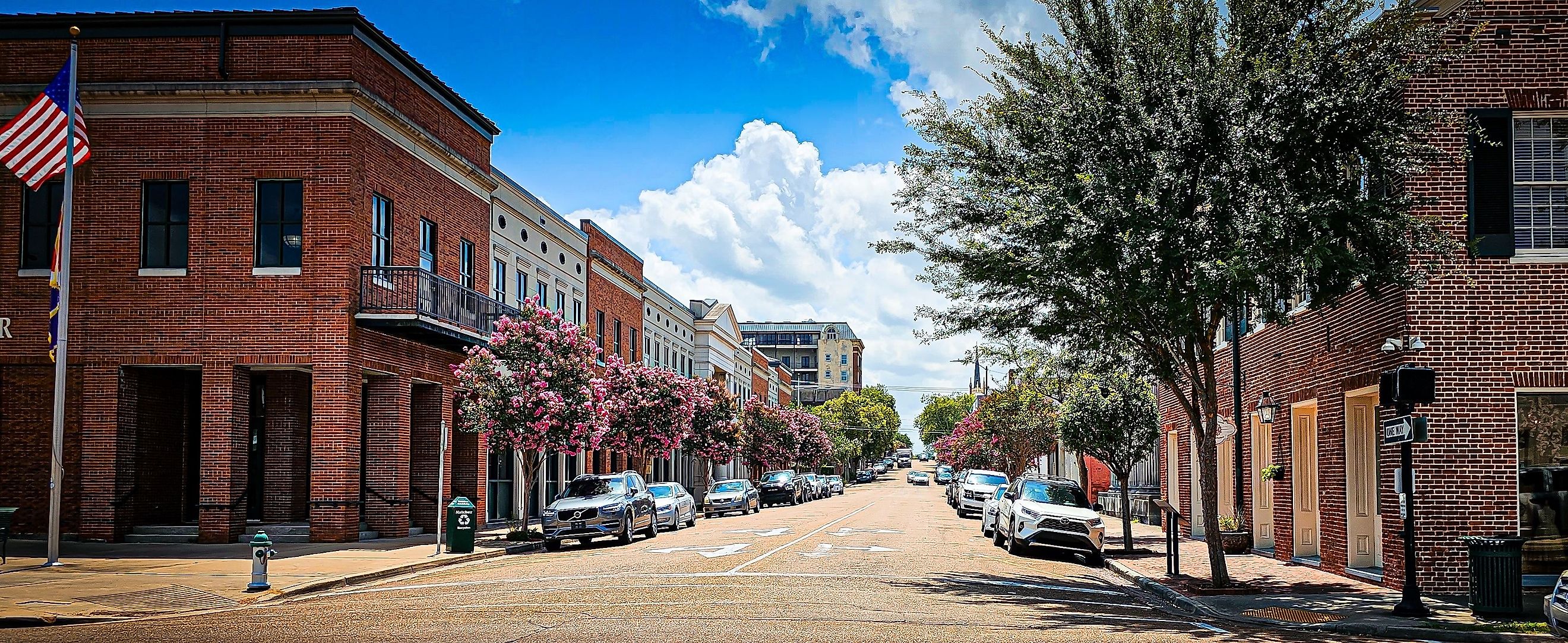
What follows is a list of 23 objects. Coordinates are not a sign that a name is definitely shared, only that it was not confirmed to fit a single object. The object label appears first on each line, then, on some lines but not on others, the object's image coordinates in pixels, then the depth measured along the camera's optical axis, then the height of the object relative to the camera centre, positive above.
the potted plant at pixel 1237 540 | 25.77 -2.59
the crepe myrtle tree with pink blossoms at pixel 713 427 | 52.69 -0.59
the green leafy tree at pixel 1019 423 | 48.34 -0.46
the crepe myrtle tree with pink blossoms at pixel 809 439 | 80.75 -1.82
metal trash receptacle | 13.80 -1.79
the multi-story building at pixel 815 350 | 189.12 +9.40
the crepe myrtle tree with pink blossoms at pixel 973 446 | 69.38 -2.04
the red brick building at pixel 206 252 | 26.80 +3.44
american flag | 21.92 +4.70
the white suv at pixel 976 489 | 43.34 -2.61
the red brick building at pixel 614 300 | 48.53 +4.61
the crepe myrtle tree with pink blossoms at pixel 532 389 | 29.05 +0.56
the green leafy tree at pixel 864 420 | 136.12 -0.75
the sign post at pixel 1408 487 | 14.28 -0.86
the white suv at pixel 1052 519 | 24.61 -2.10
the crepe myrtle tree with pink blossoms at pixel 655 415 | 39.72 -0.08
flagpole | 20.69 +0.71
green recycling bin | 25.30 -2.32
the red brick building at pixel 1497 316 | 16.70 +1.29
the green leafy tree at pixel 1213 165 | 15.76 +3.23
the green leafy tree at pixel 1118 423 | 27.61 -0.22
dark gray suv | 28.22 -2.23
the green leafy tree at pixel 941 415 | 171.65 -0.32
